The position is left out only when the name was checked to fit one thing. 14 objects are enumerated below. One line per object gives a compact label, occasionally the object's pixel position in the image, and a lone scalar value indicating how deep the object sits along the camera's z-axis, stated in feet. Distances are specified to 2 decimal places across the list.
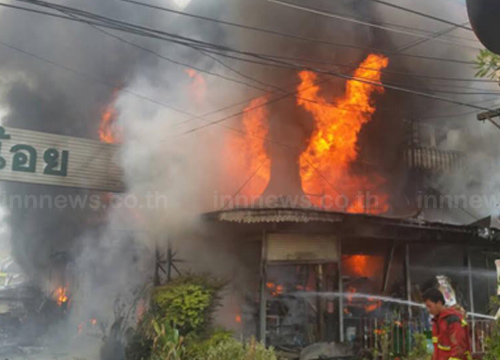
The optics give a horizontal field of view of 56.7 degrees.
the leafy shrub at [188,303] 27.61
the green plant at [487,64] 15.64
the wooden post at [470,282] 42.22
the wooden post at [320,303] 33.60
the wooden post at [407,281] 39.35
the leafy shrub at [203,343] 25.40
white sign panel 34.94
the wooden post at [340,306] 32.50
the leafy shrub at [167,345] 23.30
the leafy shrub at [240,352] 22.17
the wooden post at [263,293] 30.35
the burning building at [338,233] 32.19
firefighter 15.47
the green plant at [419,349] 24.62
